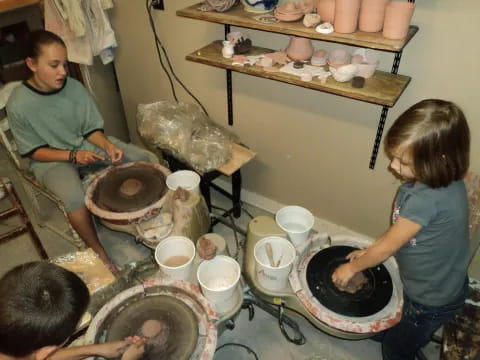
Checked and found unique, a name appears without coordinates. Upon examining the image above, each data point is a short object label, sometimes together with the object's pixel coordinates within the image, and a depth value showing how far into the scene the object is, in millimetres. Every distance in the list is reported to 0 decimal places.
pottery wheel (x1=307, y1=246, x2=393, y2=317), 1383
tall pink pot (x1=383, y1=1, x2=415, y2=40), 1302
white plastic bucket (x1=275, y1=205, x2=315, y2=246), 1733
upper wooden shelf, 1331
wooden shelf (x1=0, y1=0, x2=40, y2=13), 1804
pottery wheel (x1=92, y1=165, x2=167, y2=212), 1772
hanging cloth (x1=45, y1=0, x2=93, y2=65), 1999
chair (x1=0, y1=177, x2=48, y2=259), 1627
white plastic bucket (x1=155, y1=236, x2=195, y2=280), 1562
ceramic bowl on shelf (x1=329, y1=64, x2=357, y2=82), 1532
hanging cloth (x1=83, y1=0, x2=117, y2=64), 2119
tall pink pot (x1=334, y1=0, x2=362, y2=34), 1367
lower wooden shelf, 1449
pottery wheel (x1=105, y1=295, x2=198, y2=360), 1175
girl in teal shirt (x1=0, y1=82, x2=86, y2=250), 1967
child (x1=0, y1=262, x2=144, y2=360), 925
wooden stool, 1992
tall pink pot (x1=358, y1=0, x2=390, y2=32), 1363
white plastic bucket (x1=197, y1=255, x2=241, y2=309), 1504
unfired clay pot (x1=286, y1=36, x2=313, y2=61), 1688
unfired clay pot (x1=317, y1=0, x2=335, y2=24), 1484
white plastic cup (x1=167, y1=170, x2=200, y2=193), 1895
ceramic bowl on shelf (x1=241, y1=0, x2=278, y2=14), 1615
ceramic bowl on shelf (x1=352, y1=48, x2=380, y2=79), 1559
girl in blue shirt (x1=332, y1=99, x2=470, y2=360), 1067
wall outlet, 2111
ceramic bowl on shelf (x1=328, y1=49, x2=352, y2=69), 1638
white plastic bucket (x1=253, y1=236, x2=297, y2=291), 1443
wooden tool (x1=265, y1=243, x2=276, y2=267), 1567
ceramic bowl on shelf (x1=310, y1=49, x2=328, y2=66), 1677
